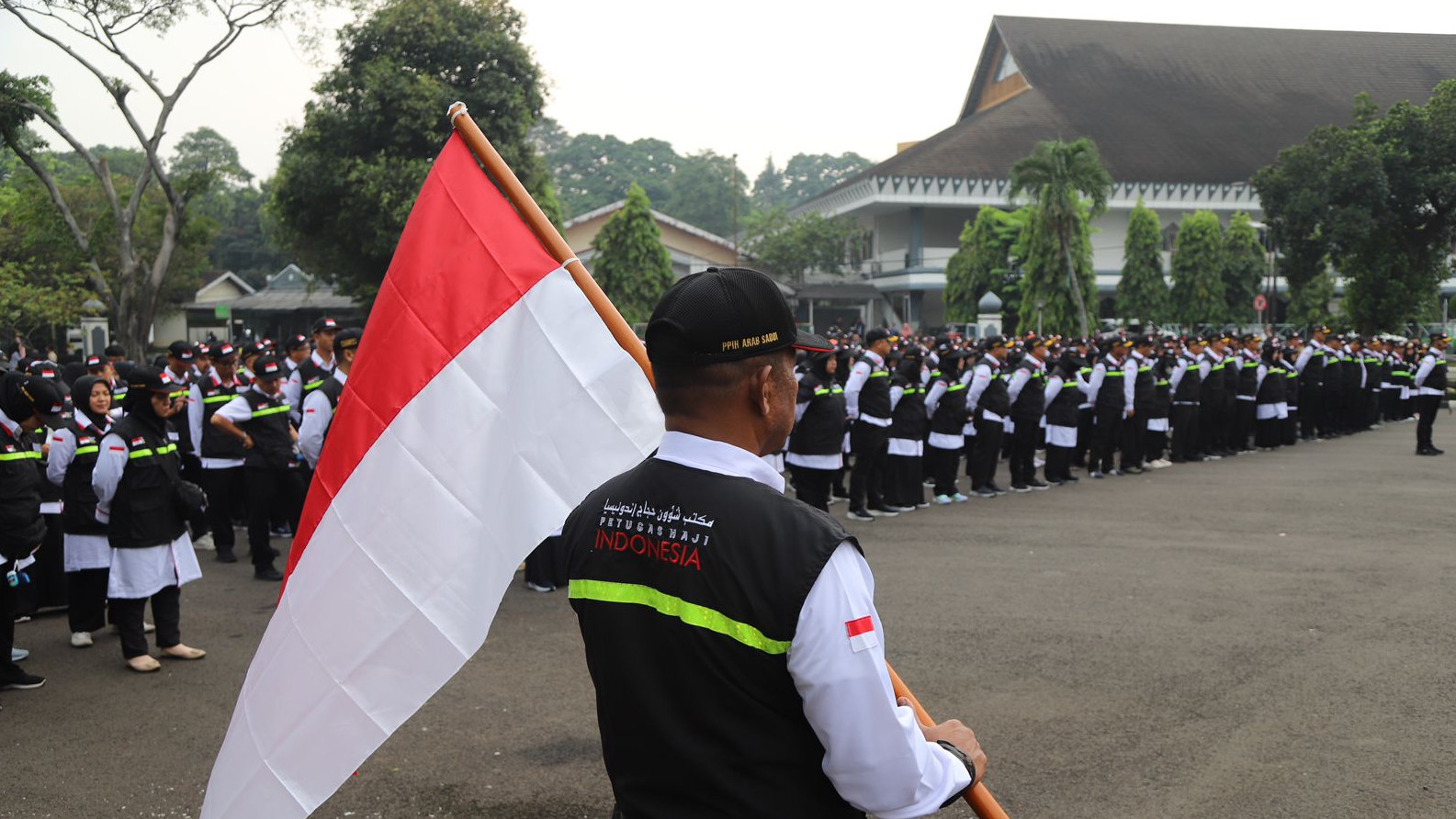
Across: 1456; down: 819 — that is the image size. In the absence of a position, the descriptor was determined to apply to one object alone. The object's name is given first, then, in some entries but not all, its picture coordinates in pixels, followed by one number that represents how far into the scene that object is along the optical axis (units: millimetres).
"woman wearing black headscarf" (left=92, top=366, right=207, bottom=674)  7141
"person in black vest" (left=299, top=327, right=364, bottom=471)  9641
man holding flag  2031
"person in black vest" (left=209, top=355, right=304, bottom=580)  9984
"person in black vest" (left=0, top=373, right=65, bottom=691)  6684
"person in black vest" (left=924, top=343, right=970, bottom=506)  13859
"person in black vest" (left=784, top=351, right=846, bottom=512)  11711
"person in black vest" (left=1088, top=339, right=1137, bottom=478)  15812
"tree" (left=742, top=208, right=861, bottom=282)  53938
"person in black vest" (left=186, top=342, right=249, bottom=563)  11039
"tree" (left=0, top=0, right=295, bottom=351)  21484
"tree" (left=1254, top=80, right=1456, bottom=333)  29297
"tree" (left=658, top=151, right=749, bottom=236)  84438
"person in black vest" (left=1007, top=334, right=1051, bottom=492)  14898
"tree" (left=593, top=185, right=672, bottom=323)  37969
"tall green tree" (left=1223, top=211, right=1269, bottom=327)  47562
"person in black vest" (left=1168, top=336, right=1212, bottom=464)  17094
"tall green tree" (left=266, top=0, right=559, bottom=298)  24192
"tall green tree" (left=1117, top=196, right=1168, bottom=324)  48438
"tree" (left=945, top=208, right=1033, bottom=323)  45688
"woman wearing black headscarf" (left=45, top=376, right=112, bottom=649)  7691
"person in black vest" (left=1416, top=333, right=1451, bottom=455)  17500
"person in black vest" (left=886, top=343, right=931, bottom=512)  13188
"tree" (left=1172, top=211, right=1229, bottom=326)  47094
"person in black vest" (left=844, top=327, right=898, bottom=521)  12594
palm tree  38438
